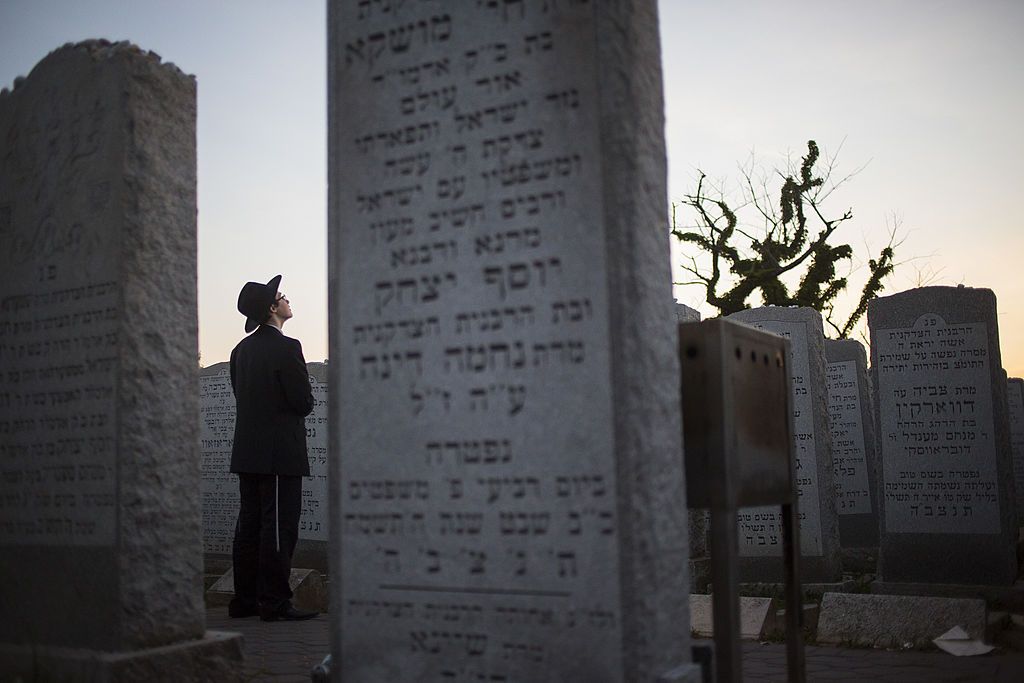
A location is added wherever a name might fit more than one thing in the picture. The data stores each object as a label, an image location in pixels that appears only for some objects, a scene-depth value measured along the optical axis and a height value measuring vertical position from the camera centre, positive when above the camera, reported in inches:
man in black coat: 264.6 +1.2
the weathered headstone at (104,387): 158.6 +12.9
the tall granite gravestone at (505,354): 104.3 +10.9
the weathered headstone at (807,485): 323.0 -13.1
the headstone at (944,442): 293.0 -0.1
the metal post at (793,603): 140.9 -21.9
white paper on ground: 224.2 -45.5
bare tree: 1003.9 +193.8
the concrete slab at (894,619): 234.2 -41.6
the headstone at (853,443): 418.9 +0.1
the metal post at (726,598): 117.9 -17.5
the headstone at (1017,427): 555.5 +7.0
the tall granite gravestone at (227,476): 381.1 -5.9
